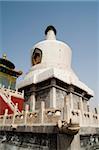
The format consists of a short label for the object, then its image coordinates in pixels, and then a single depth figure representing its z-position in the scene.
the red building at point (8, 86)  11.23
